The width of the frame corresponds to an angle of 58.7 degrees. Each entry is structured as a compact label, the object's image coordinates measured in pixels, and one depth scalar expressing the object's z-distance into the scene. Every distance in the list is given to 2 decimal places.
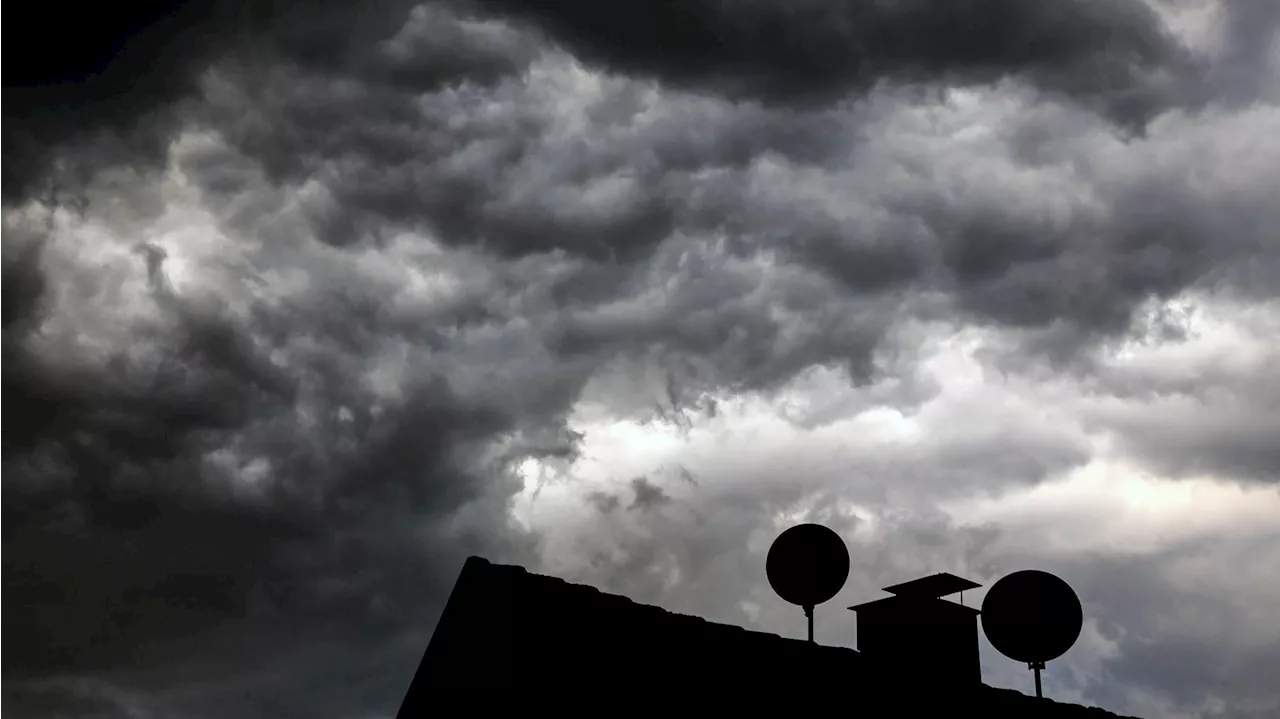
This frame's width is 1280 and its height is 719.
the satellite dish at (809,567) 21.02
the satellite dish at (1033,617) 22.11
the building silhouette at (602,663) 15.89
